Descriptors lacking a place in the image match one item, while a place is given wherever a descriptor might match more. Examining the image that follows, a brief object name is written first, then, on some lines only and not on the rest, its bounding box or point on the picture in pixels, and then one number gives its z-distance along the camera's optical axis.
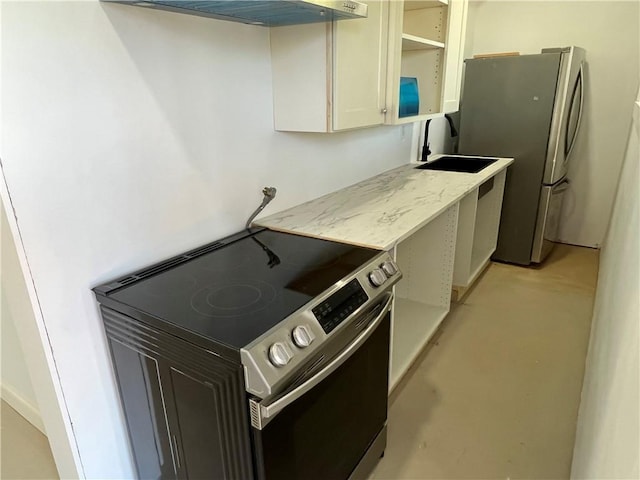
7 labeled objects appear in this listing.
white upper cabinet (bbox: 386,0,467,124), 2.40
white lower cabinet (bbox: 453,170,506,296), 2.71
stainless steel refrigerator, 3.15
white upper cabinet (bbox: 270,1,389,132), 1.67
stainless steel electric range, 1.02
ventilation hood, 1.23
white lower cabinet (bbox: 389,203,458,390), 2.35
